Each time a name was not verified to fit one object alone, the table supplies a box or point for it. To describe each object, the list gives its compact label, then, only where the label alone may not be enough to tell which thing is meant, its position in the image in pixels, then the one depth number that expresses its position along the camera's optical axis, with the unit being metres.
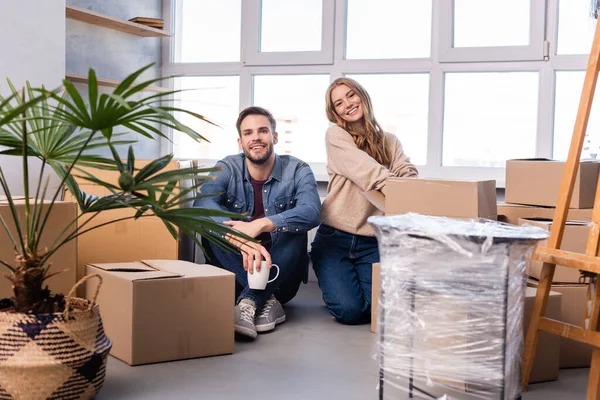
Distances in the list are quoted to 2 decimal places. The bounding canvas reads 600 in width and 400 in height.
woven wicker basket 1.72
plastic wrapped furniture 1.68
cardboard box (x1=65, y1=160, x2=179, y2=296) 3.05
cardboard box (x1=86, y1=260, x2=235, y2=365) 2.25
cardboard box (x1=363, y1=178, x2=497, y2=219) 2.35
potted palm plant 1.72
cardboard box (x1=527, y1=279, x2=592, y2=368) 2.37
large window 3.64
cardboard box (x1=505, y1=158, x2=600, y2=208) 2.48
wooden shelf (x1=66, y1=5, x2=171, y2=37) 3.40
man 2.91
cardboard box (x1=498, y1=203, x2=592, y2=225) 2.49
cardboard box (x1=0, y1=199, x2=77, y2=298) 2.23
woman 3.04
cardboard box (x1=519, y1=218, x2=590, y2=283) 2.31
